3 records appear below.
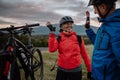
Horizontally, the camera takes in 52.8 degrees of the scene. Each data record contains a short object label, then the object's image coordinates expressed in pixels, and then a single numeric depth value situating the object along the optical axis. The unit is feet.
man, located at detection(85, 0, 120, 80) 4.88
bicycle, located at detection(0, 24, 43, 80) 7.63
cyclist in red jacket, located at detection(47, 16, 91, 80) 8.18
